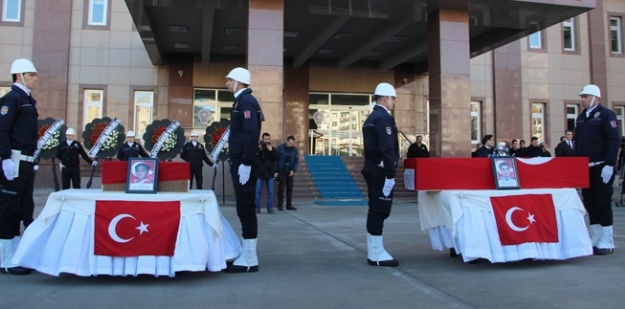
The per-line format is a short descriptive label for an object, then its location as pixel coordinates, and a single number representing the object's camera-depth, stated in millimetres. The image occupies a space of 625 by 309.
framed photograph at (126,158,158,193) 5113
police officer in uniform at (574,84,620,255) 6453
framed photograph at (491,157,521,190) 5785
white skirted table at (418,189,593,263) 5430
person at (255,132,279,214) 12023
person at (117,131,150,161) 12656
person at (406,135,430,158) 16734
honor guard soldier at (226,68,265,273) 5219
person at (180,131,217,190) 13773
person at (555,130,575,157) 13766
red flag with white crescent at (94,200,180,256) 4746
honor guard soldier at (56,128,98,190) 12812
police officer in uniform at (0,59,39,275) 5133
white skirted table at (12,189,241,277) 4707
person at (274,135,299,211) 12836
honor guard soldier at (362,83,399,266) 5551
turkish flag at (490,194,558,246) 5539
